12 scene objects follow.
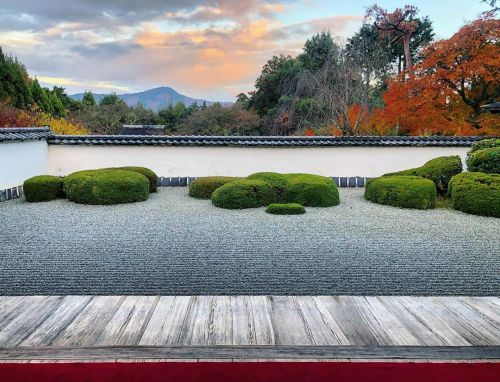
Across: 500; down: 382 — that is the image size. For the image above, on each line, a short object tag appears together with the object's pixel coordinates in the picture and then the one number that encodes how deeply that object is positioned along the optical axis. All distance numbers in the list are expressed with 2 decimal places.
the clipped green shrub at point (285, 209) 6.69
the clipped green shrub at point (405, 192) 7.18
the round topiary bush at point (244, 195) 7.14
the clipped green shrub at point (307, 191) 7.43
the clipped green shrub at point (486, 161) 7.47
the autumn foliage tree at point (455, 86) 10.63
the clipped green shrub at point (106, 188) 7.57
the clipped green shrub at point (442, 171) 8.29
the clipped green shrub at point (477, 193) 6.51
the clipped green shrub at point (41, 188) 7.82
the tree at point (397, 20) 17.00
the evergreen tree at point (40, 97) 18.78
